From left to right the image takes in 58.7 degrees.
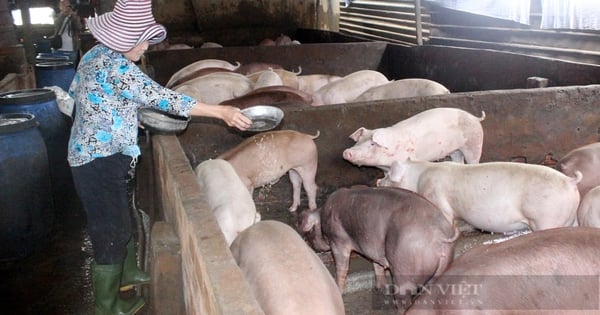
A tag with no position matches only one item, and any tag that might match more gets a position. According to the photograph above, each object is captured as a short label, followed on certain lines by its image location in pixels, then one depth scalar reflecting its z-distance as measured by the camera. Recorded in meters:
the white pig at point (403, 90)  5.19
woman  2.58
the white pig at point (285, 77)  6.43
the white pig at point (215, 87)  5.71
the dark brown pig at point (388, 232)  2.59
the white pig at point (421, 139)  3.97
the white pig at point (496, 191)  3.01
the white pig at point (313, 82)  6.61
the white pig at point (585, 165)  3.39
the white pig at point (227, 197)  3.00
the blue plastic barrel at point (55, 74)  6.87
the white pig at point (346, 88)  5.88
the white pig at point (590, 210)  2.89
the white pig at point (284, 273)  1.92
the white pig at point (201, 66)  6.82
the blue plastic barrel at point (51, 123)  4.61
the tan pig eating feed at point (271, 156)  3.89
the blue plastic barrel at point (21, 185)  3.89
